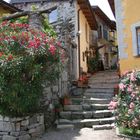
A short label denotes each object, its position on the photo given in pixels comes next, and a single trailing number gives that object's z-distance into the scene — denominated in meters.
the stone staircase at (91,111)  5.25
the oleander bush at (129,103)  4.28
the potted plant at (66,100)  6.11
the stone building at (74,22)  8.63
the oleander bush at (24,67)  4.14
